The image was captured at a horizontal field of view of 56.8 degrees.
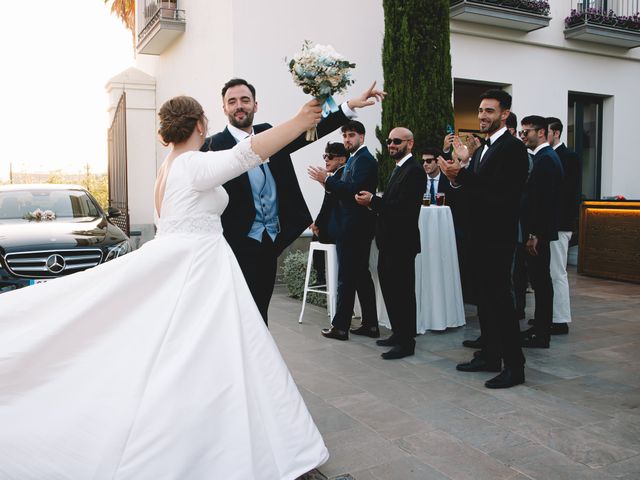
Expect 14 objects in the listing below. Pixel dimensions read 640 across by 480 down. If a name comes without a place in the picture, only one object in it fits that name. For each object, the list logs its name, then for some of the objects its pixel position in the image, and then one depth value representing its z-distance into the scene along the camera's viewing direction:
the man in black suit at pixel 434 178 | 7.16
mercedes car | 6.54
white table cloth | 6.50
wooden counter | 9.91
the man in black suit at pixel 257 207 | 3.77
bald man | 5.59
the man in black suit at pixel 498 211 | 4.57
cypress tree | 9.36
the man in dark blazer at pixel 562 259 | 6.50
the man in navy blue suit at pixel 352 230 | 6.05
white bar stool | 6.66
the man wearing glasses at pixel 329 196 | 6.61
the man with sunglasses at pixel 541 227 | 5.83
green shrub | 8.73
